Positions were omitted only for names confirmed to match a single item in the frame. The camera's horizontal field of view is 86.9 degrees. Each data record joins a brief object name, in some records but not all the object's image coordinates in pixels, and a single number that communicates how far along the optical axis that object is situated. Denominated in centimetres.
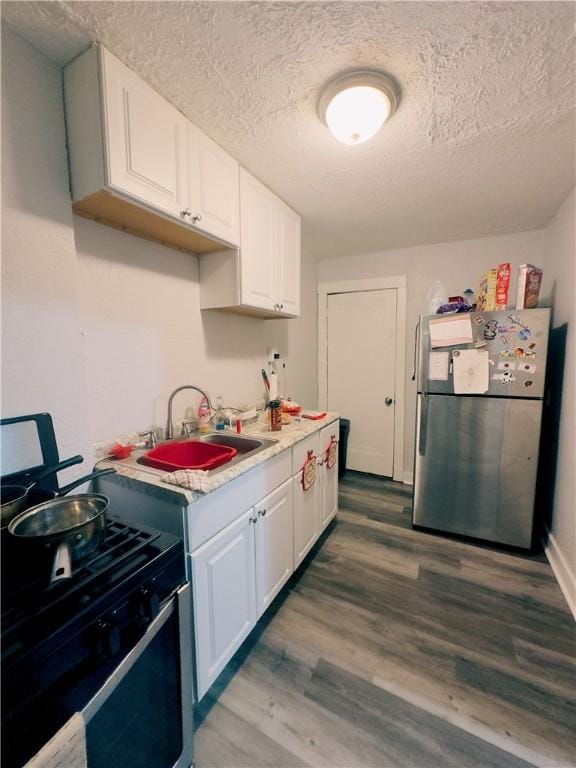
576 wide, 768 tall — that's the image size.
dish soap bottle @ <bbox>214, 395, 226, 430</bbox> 184
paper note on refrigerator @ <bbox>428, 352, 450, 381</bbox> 212
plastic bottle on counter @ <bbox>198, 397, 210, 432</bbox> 175
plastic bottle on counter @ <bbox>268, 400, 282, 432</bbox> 178
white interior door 312
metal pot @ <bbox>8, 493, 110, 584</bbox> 67
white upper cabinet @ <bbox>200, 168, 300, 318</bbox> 172
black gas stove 53
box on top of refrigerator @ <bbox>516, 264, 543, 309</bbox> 198
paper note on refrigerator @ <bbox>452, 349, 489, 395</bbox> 201
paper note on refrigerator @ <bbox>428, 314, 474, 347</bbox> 204
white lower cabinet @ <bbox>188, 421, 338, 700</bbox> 110
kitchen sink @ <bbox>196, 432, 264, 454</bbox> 159
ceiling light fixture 111
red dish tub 142
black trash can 325
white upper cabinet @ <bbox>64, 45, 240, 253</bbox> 103
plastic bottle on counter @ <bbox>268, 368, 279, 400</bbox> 238
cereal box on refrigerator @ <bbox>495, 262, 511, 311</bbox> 204
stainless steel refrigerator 194
